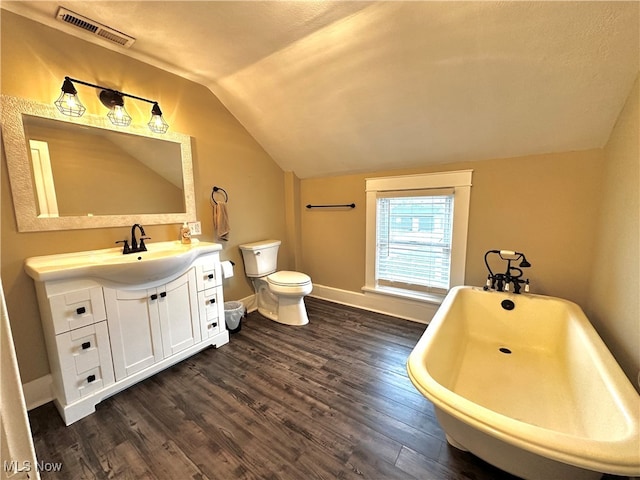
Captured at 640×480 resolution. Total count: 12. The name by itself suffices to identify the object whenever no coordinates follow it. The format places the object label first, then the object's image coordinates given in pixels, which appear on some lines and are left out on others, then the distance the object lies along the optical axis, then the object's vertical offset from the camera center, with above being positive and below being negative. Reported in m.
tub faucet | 1.95 -0.59
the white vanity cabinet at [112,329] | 1.46 -0.79
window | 2.43 -0.27
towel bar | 3.03 +0.02
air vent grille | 1.51 +1.15
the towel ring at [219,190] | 2.55 +0.17
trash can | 2.45 -1.04
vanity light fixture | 1.62 +0.72
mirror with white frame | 1.54 +0.28
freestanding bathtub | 0.80 -0.90
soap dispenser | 2.23 -0.23
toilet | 2.57 -0.79
